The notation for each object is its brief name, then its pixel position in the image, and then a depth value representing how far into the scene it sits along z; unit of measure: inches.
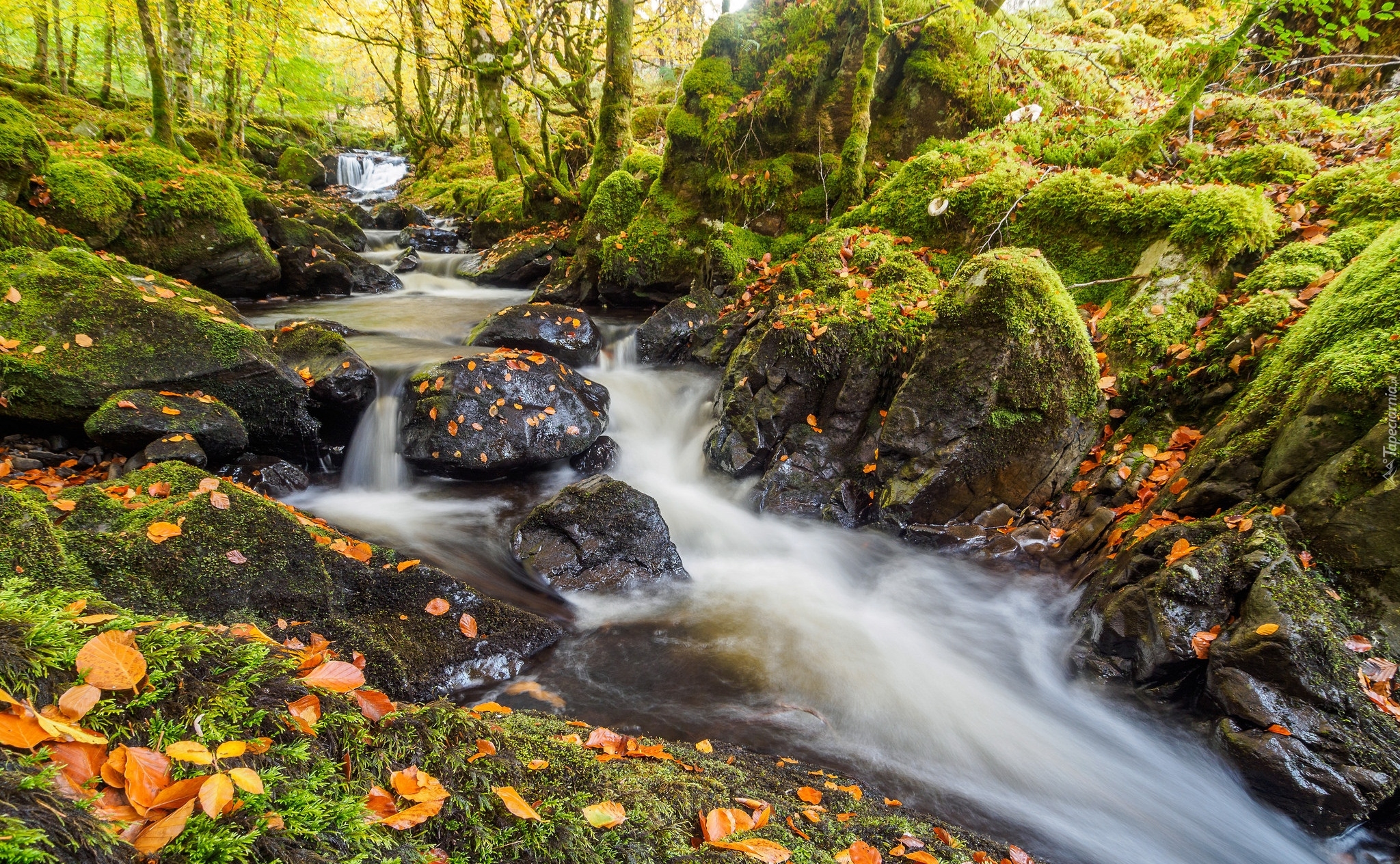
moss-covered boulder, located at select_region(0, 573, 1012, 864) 35.1
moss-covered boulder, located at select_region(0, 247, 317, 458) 175.3
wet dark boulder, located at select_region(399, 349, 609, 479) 237.1
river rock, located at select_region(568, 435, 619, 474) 260.8
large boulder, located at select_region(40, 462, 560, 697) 92.0
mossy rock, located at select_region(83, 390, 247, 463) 171.8
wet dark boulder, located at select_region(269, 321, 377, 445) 240.7
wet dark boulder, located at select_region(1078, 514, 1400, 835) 102.3
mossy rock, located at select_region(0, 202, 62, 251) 226.3
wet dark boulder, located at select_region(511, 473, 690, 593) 179.9
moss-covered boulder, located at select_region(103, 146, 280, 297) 321.1
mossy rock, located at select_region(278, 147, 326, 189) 842.2
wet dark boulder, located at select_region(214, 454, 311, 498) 204.4
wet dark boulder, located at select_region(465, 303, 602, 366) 309.6
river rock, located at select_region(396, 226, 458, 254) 628.4
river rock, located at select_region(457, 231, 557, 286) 495.2
